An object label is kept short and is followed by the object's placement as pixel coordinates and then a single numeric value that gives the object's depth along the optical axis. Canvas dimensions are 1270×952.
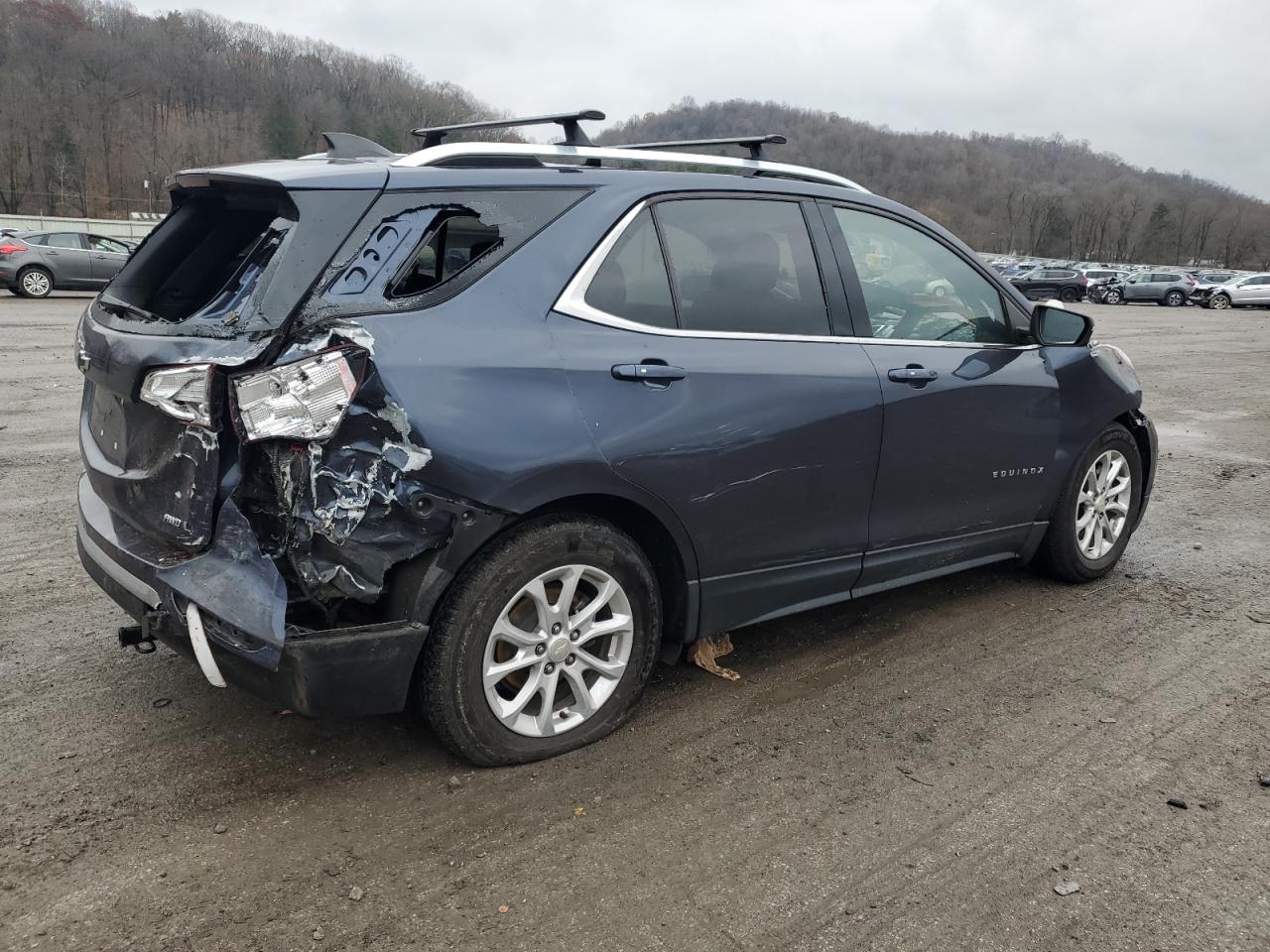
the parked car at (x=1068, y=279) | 42.66
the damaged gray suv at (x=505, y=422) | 2.72
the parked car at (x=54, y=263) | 21.02
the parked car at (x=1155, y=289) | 43.47
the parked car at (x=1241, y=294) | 41.78
